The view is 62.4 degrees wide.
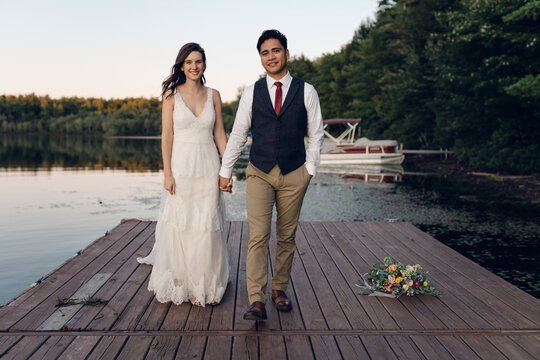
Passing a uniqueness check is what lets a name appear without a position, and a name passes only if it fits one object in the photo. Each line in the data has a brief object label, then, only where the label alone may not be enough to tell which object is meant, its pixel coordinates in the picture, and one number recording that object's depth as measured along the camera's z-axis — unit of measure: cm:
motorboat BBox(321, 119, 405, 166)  2700
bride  396
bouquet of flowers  423
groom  350
